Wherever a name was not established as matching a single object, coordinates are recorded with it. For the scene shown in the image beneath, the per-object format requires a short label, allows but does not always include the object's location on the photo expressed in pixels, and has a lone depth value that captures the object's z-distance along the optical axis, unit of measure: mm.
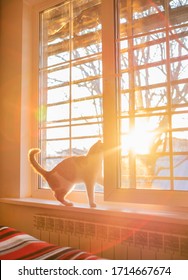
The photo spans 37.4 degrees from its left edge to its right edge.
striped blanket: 1031
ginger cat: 1561
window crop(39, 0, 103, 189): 1812
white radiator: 1233
